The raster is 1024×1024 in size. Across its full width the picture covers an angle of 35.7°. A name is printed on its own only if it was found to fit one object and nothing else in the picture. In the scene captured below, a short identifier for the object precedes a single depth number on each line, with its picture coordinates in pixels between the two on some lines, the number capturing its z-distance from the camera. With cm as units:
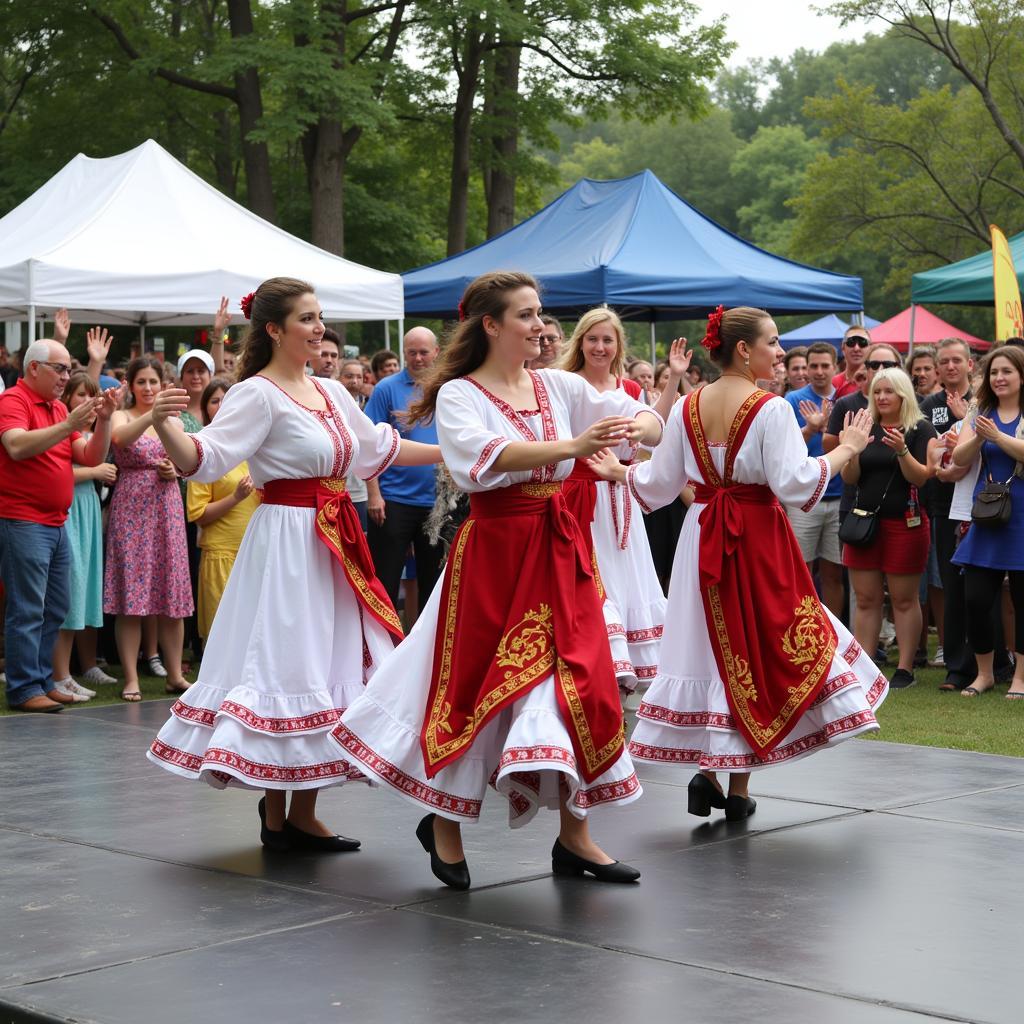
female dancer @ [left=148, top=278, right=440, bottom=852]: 507
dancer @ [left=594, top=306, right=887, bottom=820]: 559
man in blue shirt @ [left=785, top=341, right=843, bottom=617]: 1047
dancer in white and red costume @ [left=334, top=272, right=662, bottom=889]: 466
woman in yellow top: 930
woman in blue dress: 888
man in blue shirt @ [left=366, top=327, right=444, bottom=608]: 980
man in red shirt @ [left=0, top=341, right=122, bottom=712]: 852
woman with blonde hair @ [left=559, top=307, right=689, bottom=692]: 757
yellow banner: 1217
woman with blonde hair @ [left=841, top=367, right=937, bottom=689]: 930
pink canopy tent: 2764
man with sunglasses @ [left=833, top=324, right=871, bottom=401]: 1110
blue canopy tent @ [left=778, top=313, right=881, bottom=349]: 2983
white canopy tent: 1134
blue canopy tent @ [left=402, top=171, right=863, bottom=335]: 1382
